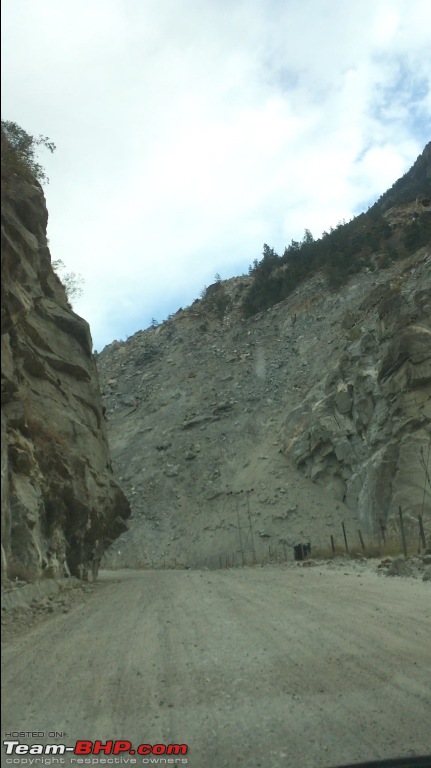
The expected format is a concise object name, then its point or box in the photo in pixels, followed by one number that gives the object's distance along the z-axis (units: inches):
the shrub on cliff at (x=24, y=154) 434.3
